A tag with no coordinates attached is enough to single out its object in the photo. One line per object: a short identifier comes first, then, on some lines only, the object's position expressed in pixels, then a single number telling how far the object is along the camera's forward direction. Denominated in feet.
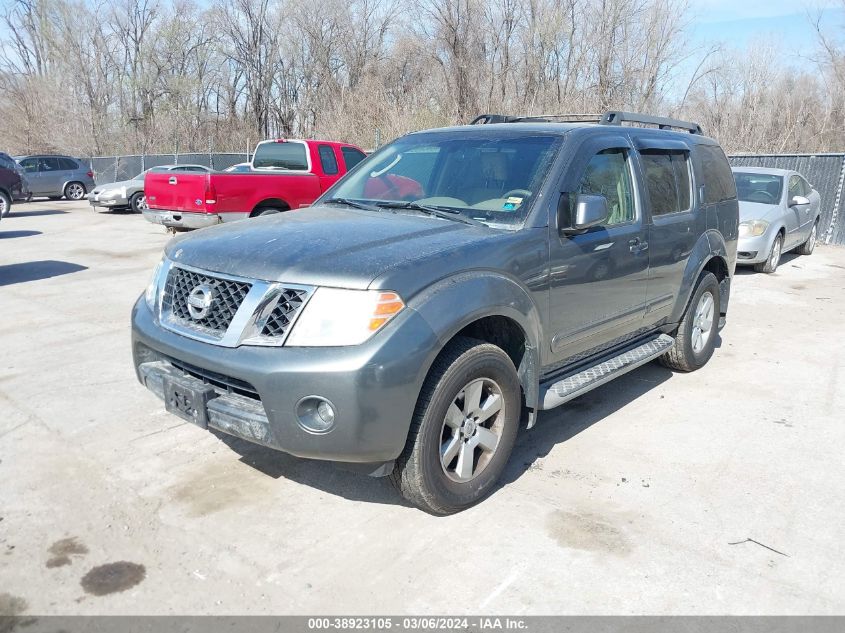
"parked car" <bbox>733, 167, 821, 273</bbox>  34.65
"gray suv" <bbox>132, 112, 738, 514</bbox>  9.78
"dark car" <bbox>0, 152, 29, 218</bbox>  54.75
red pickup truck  35.01
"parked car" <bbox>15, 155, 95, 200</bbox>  80.43
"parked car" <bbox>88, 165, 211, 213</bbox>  67.10
